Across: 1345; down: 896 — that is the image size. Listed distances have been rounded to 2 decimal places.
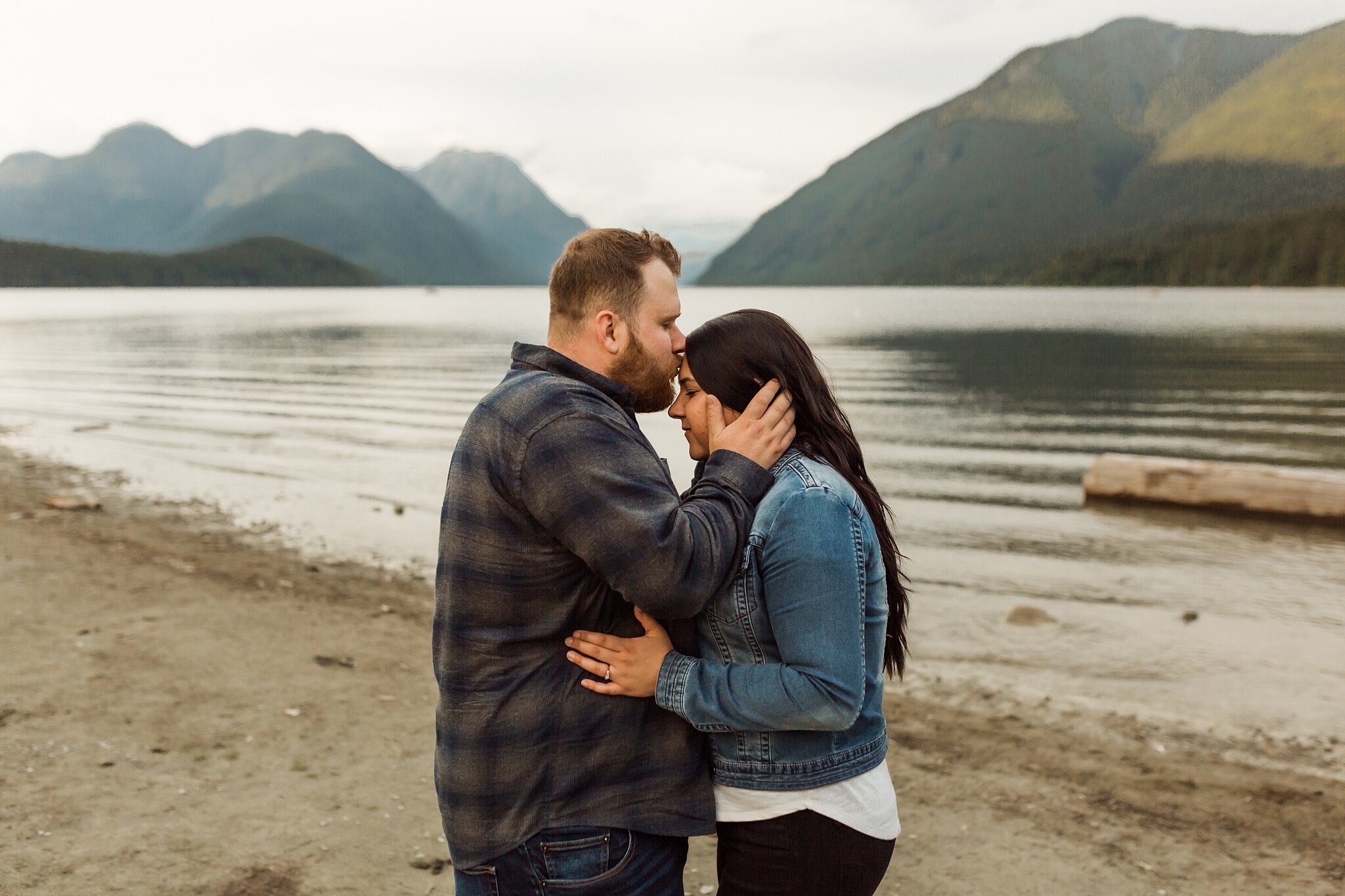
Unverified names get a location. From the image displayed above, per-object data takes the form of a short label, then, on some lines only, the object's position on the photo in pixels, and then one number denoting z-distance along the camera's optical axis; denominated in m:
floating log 14.94
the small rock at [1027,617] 10.61
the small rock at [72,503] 14.72
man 2.23
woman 2.32
